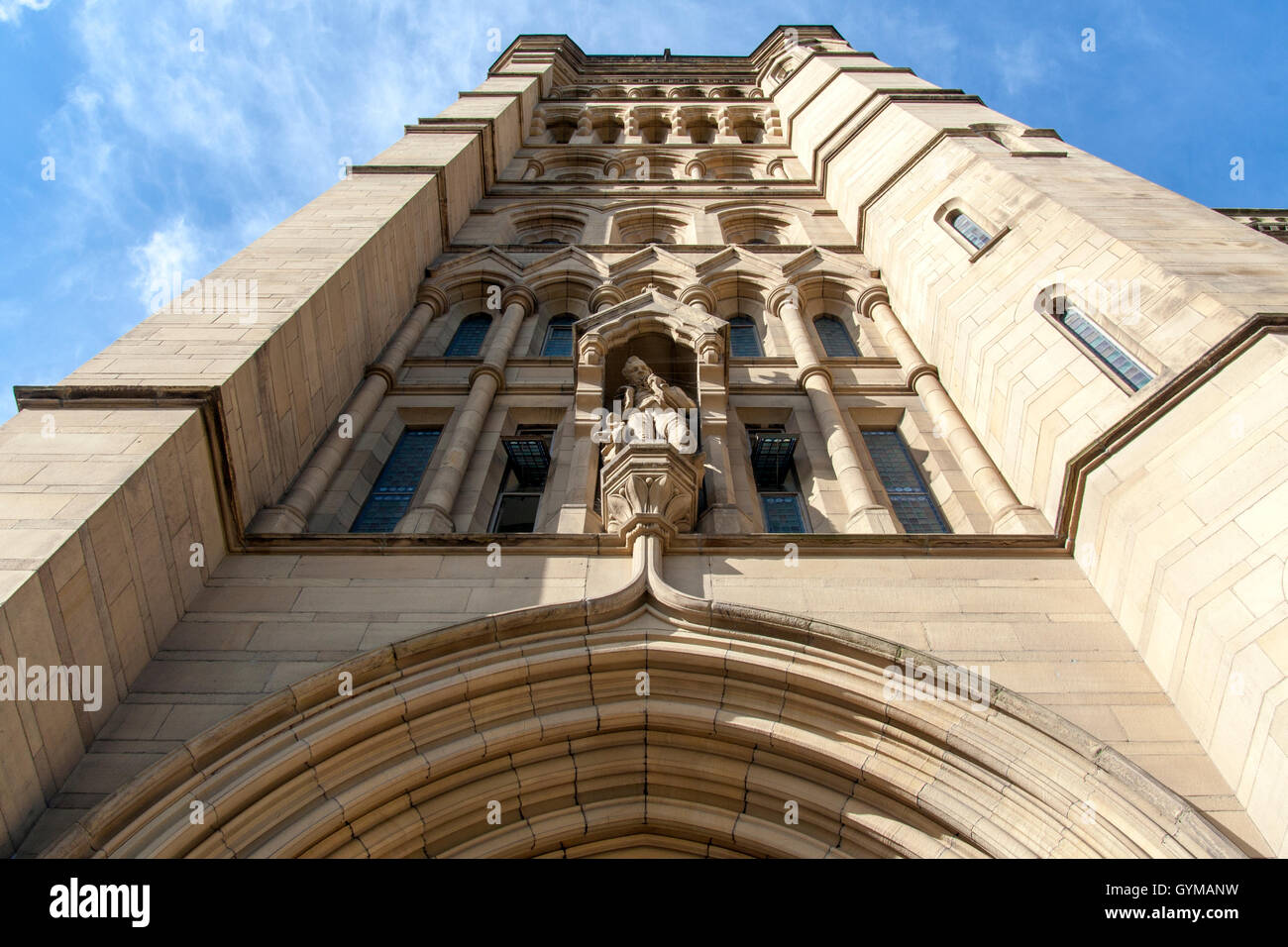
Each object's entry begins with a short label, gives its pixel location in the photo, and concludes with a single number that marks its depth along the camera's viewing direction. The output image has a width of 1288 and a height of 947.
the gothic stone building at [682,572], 6.47
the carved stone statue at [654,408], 9.88
